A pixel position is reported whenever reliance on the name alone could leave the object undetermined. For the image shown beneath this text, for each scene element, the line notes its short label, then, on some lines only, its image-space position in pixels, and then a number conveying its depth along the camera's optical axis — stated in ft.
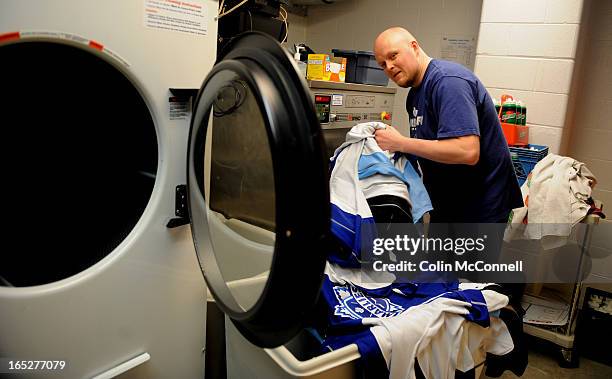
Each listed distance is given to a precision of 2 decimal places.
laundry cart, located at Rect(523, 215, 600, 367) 7.11
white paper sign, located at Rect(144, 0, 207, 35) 3.40
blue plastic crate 7.69
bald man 5.22
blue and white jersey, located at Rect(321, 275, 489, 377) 3.92
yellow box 8.48
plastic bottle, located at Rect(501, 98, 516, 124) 7.97
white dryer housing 3.07
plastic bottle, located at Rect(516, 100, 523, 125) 7.99
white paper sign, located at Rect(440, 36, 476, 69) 10.28
